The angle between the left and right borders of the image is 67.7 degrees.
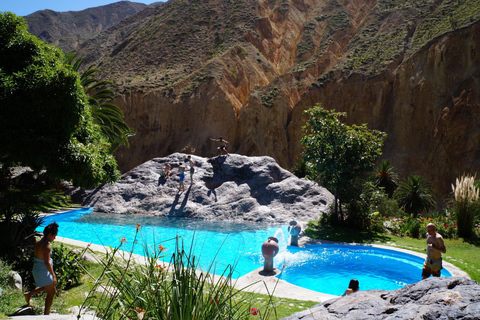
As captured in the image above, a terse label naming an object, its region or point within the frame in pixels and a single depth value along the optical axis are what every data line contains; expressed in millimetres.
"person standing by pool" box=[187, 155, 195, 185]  21969
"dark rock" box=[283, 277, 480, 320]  2826
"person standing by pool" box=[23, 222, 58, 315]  5840
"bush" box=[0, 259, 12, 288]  6431
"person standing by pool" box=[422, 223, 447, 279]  7633
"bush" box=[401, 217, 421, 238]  15762
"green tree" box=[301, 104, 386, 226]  15406
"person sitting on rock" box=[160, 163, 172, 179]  23359
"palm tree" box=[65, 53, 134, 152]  19594
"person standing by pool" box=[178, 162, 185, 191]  21756
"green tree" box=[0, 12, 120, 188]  8883
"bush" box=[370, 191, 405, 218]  18625
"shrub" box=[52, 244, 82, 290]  7508
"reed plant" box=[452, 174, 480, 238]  13219
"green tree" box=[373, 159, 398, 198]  25031
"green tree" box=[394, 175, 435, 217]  21766
